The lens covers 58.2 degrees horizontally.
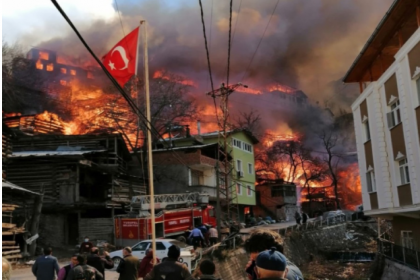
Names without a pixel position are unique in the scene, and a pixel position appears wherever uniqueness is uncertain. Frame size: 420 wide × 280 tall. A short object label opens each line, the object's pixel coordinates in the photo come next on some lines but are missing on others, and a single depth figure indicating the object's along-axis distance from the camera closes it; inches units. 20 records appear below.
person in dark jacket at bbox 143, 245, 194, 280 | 221.8
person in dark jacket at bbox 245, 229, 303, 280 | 154.5
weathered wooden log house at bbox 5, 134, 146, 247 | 960.9
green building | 1638.8
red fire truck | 904.9
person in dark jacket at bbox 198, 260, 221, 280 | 188.9
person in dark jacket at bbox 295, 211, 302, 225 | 1280.8
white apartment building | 565.0
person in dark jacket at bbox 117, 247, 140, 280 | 305.0
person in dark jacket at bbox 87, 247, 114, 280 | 293.9
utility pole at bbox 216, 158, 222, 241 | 896.3
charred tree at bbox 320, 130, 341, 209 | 2291.6
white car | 641.6
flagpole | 335.6
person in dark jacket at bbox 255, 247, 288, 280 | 121.3
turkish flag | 334.6
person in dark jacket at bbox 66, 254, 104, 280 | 239.8
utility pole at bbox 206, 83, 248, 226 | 1104.3
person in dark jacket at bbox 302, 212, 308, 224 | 1309.2
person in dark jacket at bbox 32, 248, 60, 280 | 317.1
